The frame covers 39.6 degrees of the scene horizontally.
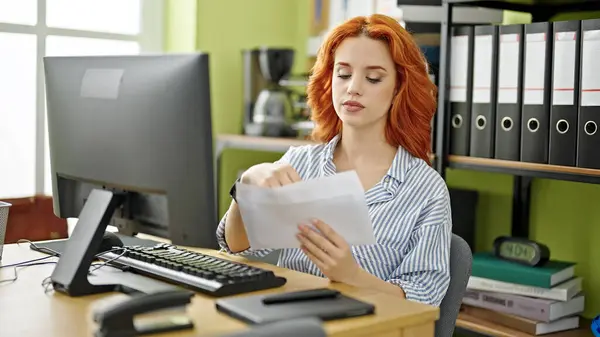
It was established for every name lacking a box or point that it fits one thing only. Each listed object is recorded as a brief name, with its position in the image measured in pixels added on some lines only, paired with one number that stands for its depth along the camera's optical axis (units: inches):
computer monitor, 50.2
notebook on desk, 46.4
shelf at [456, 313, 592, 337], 85.6
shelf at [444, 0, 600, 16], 88.4
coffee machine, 115.2
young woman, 64.6
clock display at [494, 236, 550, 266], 87.3
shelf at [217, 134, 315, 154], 105.5
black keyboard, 53.0
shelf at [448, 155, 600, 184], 77.4
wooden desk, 45.5
